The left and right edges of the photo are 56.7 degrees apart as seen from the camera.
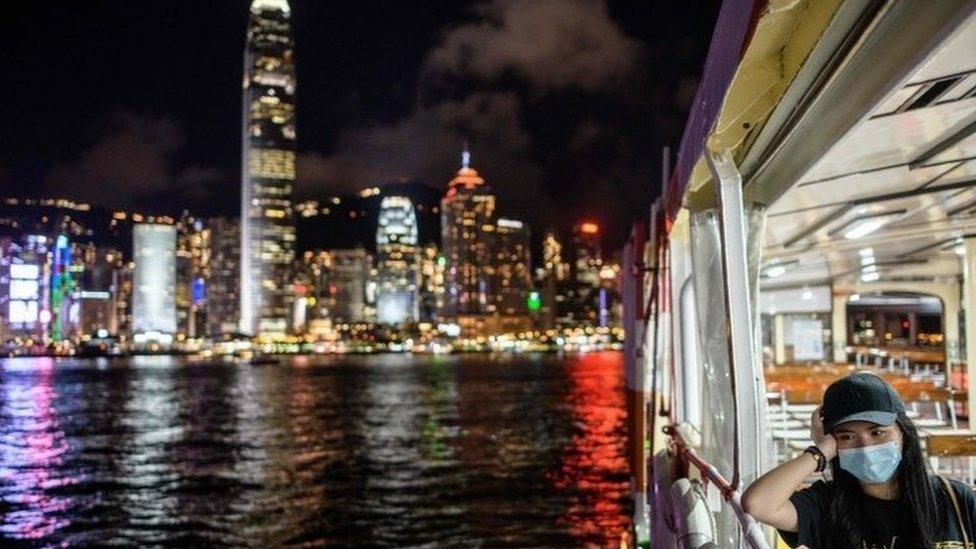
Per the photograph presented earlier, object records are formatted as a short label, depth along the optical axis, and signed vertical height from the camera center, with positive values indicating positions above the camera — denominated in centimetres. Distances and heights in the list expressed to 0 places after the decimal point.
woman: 245 -44
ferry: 282 +83
